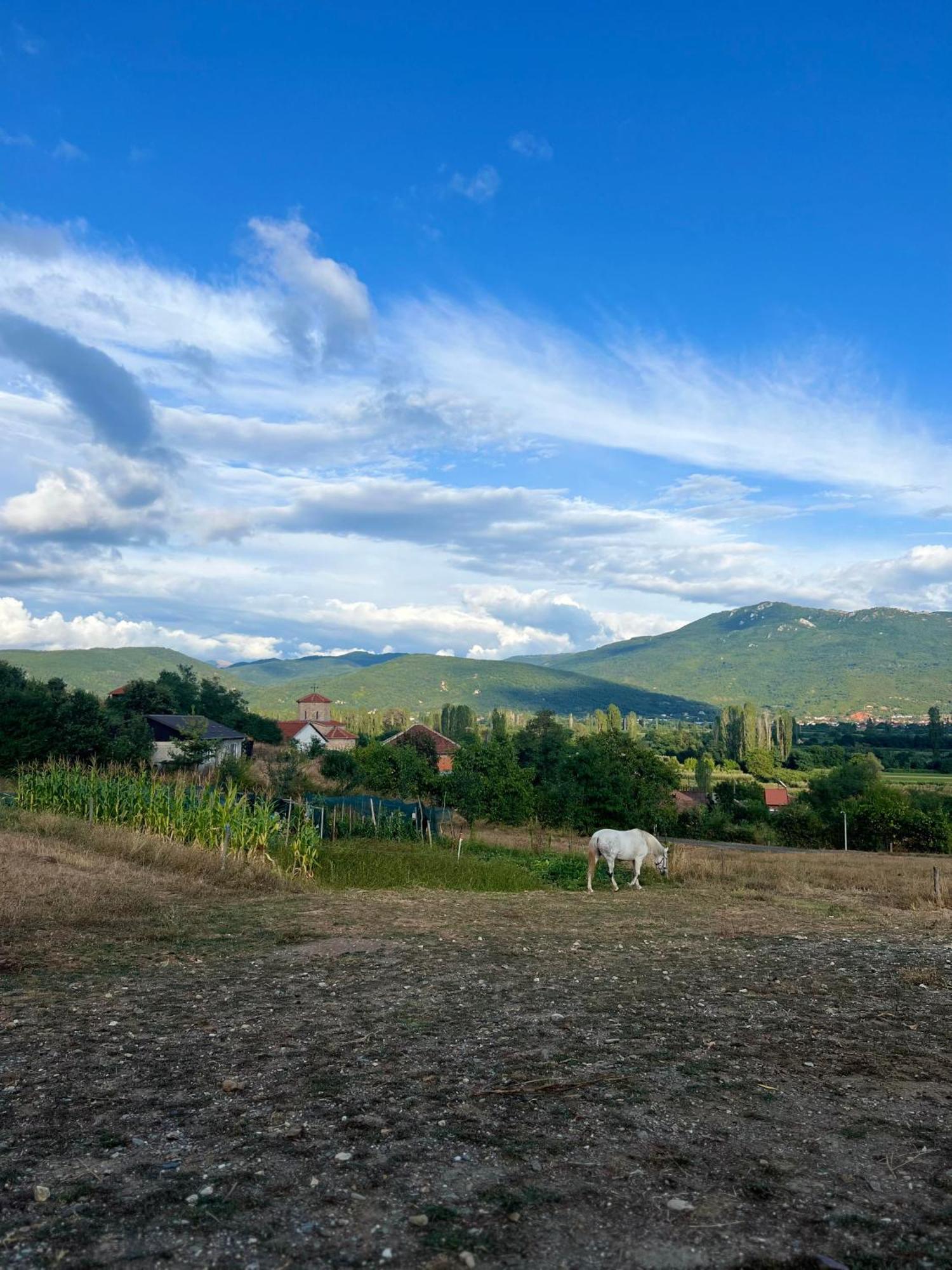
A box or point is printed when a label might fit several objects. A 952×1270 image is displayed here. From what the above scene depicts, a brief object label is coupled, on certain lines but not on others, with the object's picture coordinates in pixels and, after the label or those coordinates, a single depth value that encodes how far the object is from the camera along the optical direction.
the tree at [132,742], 47.44
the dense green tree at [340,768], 60.31
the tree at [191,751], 50.03
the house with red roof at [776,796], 72.38
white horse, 19.42
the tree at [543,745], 64.56
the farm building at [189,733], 55.94
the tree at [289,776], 32.19
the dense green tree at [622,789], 37.47
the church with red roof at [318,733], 106.44
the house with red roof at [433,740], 82.47
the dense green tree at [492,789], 44.78
